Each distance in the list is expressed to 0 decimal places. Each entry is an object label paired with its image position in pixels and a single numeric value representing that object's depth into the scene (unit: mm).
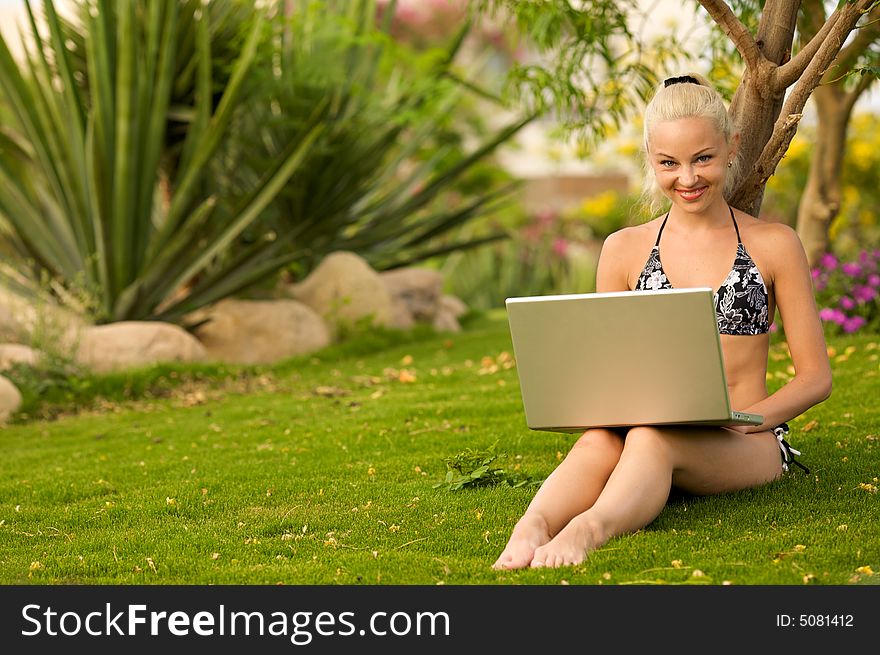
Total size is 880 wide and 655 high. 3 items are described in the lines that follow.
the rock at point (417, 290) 9773
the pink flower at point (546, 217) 14875
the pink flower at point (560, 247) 12906
